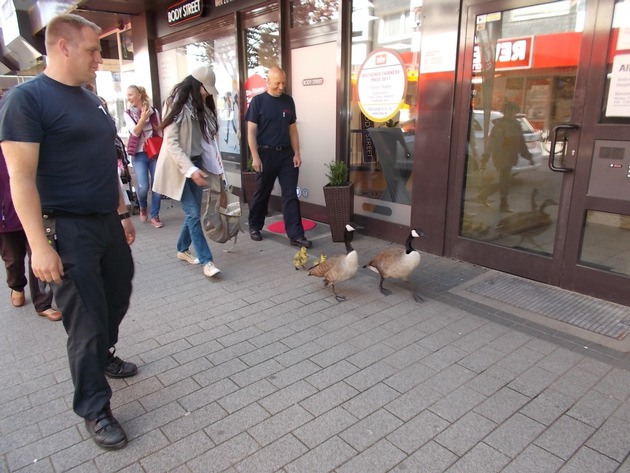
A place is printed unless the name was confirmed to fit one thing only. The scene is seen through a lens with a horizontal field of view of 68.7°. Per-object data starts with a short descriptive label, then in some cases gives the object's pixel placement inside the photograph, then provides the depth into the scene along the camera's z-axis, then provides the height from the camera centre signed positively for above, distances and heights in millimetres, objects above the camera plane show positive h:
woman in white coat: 4367 -317
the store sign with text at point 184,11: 8070 +1864
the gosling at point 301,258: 4744 -1430
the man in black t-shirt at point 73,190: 2107 -353
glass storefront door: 3795 -271
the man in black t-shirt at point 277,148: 5660 -390
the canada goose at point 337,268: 4109 -1339
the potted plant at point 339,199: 5750 -1004
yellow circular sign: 5480 +378
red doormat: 6620 -1566
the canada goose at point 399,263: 4105 -1284
